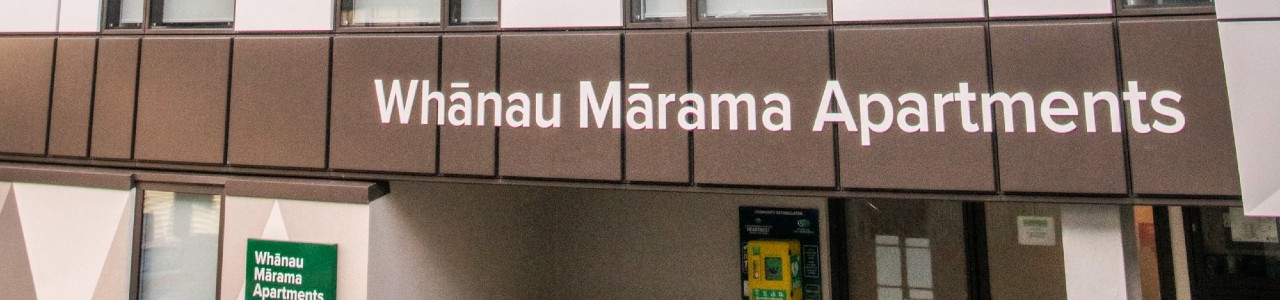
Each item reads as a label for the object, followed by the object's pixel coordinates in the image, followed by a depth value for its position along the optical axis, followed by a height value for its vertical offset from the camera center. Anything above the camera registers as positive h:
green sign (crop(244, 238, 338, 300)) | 5.90 -0.70
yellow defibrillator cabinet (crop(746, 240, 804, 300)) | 7.32 -0.92
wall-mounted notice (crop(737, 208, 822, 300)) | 7.36 -0.75
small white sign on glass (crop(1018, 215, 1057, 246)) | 7.29 -0.51
